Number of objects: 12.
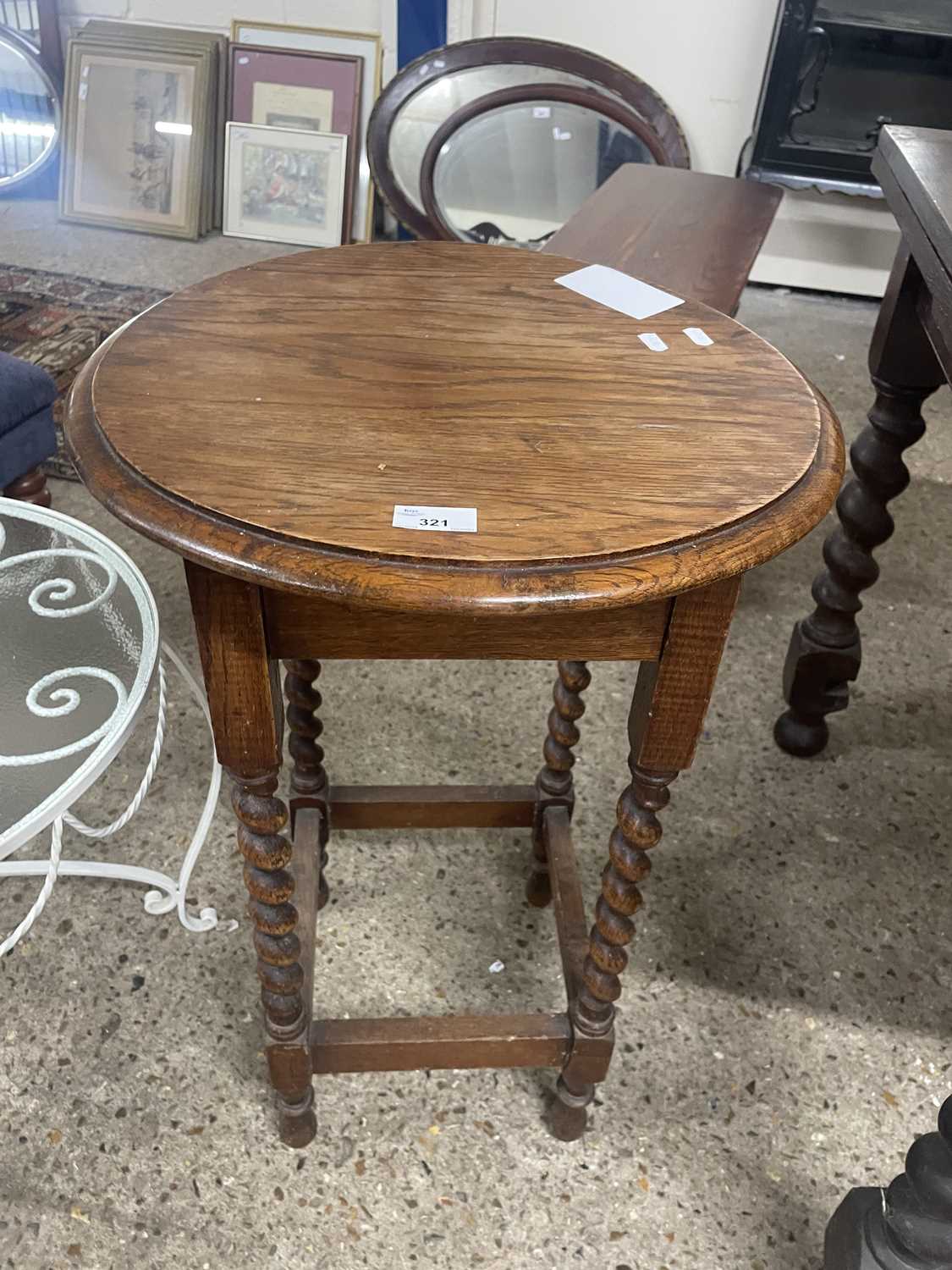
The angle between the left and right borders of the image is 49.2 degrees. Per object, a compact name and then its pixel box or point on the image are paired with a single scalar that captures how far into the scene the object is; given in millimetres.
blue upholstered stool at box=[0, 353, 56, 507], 1858
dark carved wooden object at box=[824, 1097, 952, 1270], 972
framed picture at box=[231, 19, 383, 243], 3320
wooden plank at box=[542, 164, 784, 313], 1769
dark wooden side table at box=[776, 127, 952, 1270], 1007
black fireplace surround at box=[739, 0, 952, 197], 2836
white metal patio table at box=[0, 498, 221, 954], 970
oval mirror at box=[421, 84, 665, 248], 3094
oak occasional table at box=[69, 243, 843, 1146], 722
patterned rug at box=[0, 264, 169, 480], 2621
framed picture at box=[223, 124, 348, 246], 3391
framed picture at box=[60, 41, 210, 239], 3418
